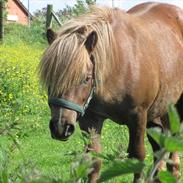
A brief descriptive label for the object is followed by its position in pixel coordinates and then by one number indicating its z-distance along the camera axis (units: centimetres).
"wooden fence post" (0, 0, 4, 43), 3095
